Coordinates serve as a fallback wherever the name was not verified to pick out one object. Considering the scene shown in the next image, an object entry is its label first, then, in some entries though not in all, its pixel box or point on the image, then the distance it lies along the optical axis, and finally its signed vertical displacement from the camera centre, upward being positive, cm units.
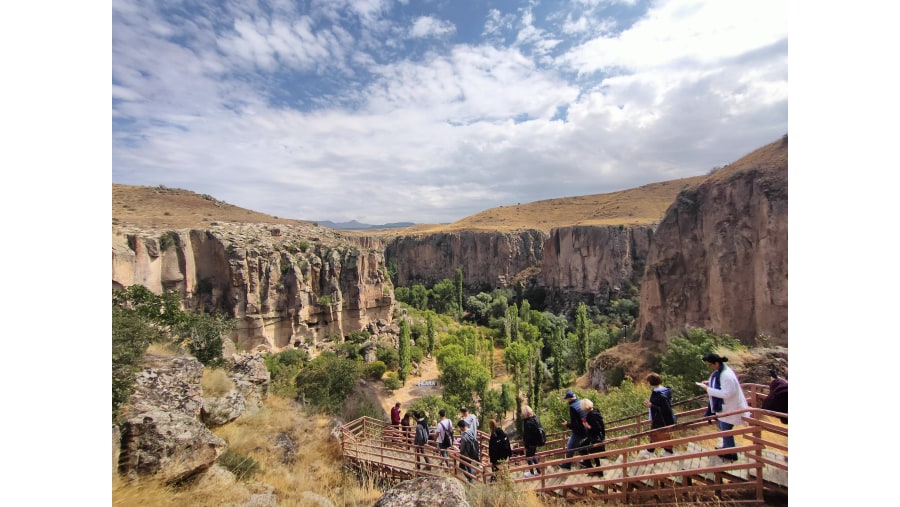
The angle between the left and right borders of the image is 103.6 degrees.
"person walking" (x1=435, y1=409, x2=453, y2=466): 820 -421
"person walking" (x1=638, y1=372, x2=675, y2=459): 597 -259
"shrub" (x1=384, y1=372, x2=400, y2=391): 3262 -1184
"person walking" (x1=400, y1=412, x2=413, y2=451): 1020 -514
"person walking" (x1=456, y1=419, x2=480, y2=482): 725 -397
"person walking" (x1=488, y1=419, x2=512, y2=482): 671 -374
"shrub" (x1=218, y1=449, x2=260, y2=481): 712 -429
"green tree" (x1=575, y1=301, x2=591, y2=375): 3650 -897
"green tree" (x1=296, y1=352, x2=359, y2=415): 1884 -744
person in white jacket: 507 -203
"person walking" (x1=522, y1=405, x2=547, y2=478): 660 -342
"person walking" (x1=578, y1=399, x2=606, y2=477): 613 -298
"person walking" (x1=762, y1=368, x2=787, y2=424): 481 -201
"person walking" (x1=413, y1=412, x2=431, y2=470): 861 -447
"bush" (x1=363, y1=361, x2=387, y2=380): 3334 -1091
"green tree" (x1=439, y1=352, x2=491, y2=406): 2608 -949
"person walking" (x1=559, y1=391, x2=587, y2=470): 632 -304
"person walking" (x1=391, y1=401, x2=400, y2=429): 1070 -490
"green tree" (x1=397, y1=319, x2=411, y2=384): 3325 -977
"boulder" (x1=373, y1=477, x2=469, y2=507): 457 -319
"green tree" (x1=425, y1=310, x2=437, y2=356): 4222 -975
